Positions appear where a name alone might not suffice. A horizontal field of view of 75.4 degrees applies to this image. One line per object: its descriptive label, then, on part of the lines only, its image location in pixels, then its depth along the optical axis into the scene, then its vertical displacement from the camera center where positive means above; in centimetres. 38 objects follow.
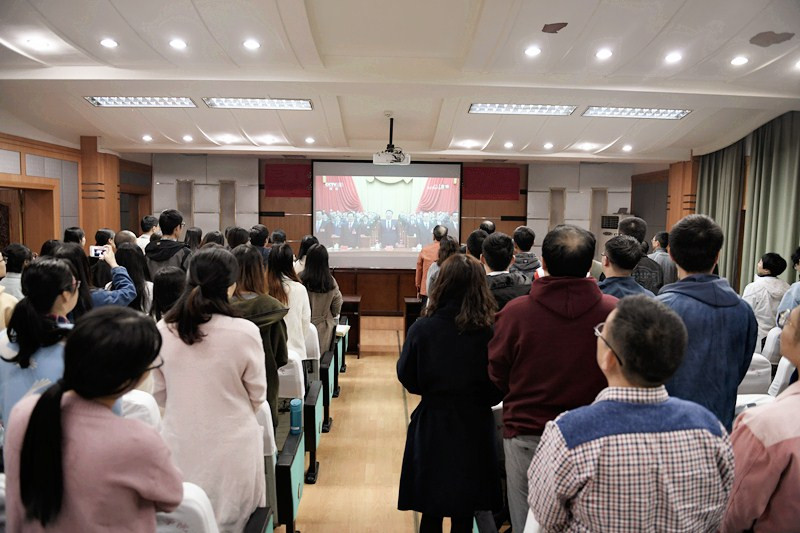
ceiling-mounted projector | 711 +100
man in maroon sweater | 164 -35
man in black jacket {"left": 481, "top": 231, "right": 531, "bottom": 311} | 258 -22
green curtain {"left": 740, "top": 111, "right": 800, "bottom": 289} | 606 +54
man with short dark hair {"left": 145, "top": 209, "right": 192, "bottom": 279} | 404 -20
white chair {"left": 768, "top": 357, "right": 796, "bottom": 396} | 254 -69
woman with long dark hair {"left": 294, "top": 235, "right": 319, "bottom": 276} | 486 -18
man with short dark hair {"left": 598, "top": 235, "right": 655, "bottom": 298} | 219 -14
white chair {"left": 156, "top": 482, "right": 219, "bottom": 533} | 127 -72
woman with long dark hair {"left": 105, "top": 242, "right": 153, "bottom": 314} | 340 -30
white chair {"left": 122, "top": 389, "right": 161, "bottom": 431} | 152 -55
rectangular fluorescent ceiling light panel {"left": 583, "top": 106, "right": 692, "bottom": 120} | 661 +158
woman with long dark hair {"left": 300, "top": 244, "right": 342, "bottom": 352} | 418 -54
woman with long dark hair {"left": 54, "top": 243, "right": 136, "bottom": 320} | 238 -33
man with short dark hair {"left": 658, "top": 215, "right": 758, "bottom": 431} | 166 -29
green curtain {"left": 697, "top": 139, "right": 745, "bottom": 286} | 737 +63
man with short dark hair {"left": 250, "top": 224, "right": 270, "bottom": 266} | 452 -9
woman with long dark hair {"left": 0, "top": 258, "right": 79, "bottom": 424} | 150 -39
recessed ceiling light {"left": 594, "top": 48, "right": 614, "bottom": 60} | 464 +163
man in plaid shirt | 107 -44
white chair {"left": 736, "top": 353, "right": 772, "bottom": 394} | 268 -73
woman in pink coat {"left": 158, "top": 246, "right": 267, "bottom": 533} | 169 -53
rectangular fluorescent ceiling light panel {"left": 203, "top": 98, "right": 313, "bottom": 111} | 658 +158
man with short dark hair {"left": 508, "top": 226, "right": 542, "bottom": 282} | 356 -17
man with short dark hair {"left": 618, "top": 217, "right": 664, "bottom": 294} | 322 -24
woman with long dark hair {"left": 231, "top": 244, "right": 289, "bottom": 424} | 219 -35
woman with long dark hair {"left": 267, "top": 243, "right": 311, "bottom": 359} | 306 -40
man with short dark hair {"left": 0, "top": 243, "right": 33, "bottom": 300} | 296 -25
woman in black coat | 188 -62
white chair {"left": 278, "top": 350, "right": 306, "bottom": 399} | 289 -85
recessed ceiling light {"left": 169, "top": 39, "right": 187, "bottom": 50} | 462 +162
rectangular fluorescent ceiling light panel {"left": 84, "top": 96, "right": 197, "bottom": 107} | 646 +155
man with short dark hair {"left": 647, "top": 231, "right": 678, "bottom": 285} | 413 -25
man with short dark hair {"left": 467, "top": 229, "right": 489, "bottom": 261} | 396 -10
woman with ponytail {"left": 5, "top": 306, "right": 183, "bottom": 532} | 100 -45
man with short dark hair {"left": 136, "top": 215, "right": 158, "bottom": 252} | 500 -4
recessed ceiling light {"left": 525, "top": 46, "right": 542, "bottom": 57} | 462 +163
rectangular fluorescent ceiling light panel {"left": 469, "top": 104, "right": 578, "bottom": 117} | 666 +159
